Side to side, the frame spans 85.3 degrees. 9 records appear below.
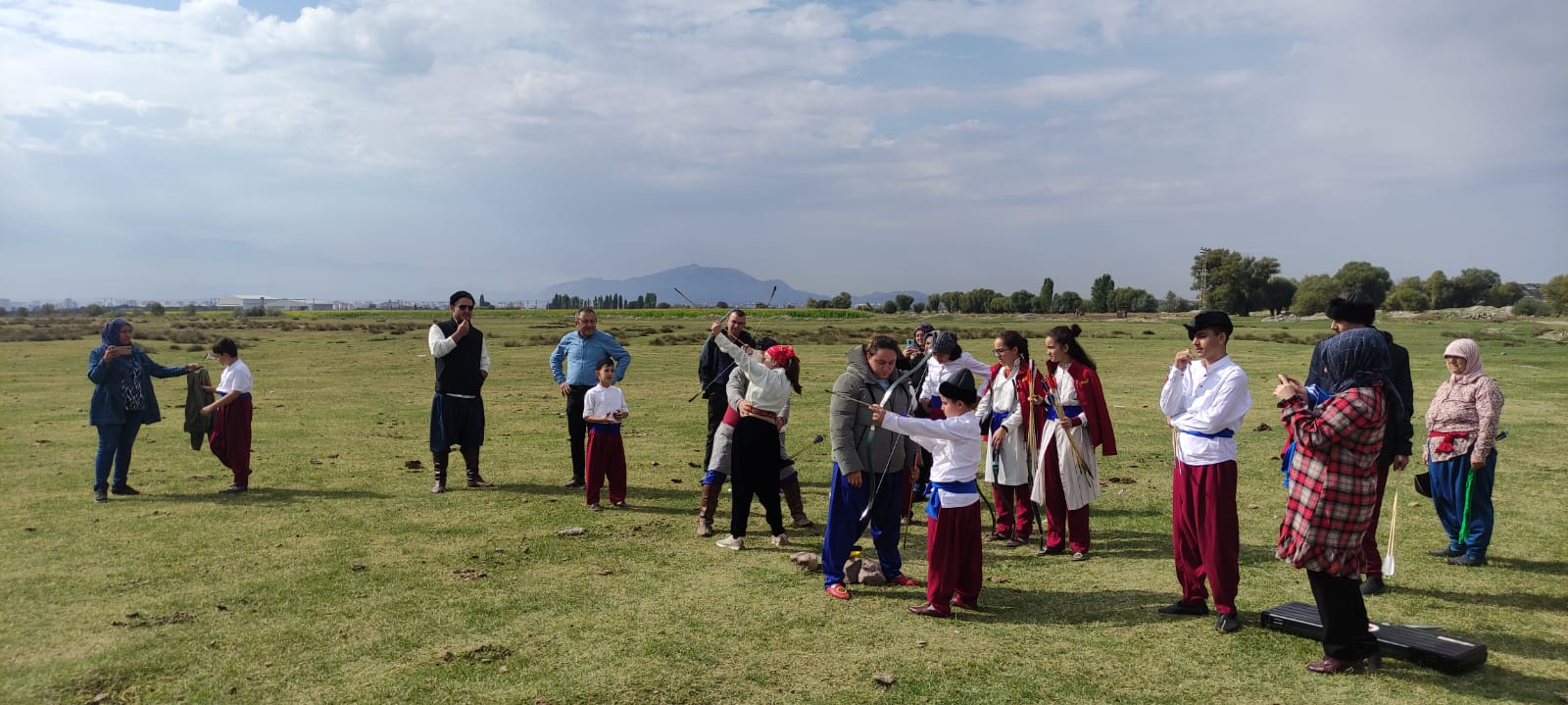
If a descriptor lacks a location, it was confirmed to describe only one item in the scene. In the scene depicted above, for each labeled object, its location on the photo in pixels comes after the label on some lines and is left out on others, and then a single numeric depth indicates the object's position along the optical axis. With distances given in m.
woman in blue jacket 9.82
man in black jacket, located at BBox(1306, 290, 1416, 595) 5.50
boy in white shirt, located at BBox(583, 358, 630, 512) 9.70
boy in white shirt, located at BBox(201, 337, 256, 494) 10.32
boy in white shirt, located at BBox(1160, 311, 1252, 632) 5.74
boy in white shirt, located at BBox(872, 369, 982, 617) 5.91
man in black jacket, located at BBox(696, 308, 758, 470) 9.54
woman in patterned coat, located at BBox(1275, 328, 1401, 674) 4.89
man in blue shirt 10.48
